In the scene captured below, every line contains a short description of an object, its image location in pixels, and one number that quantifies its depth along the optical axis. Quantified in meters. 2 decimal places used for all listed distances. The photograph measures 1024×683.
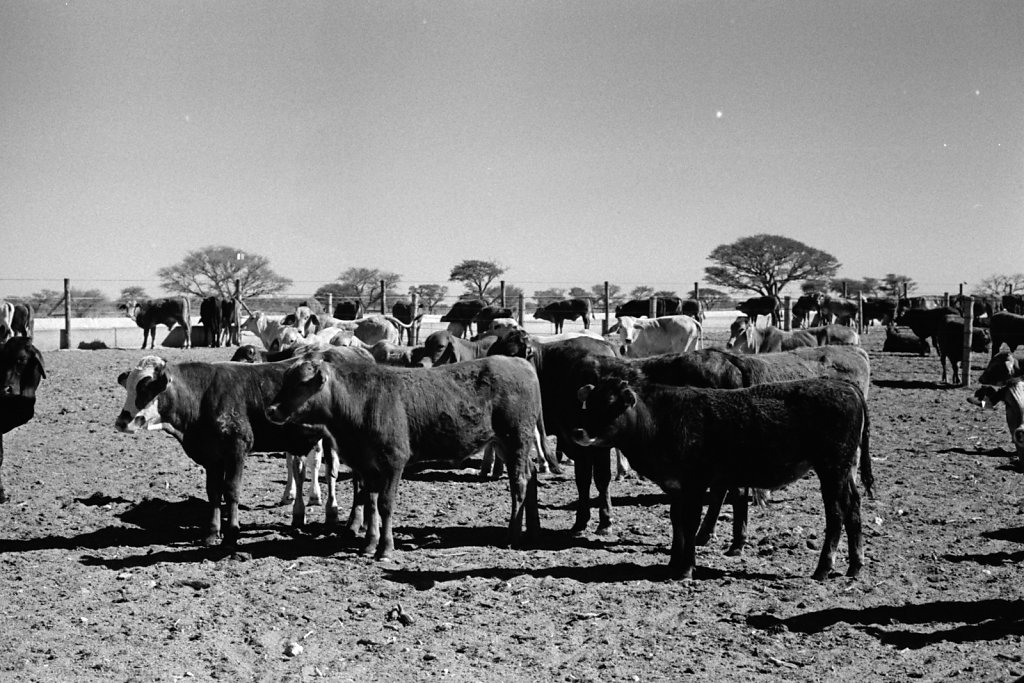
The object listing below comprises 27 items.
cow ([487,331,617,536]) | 8.38
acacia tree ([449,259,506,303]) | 58.94
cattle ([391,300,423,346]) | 33.59
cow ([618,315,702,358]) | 20.50
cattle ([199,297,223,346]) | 28.84
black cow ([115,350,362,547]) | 7.61
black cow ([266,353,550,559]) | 7.40
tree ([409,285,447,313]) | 59.02
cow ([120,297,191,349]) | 27.89
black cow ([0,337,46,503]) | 9.39
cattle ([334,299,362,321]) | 34.56
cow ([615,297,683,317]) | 35.84
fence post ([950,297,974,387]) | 19.69
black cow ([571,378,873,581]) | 6.93
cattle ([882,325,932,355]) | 27.91
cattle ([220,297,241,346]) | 29.41
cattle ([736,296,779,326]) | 40.22
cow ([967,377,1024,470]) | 8.43
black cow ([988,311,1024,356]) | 21.23
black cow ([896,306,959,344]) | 24.78
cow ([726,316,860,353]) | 16.75
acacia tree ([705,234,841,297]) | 61.91
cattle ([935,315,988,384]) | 20.34
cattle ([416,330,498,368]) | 11.70
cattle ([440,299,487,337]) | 29.92
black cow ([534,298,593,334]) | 34.12
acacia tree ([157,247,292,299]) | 61.28
